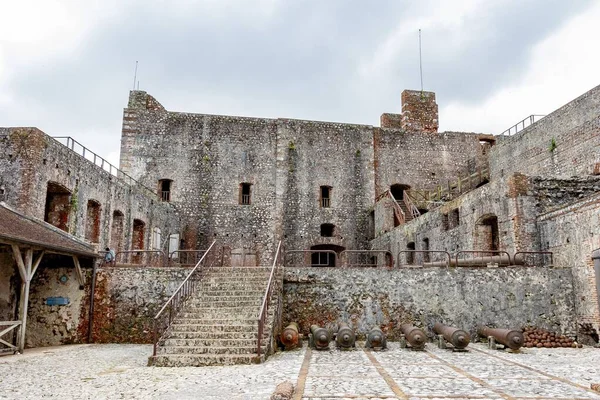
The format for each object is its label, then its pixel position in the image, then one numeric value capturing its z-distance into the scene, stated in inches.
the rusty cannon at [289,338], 434.3
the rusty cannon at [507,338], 437.1
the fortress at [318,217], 506.0
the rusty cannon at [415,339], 441.4
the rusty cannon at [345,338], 434.9
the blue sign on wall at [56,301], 505.0
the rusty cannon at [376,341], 440.5
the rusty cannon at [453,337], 436.1
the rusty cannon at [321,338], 431.5
